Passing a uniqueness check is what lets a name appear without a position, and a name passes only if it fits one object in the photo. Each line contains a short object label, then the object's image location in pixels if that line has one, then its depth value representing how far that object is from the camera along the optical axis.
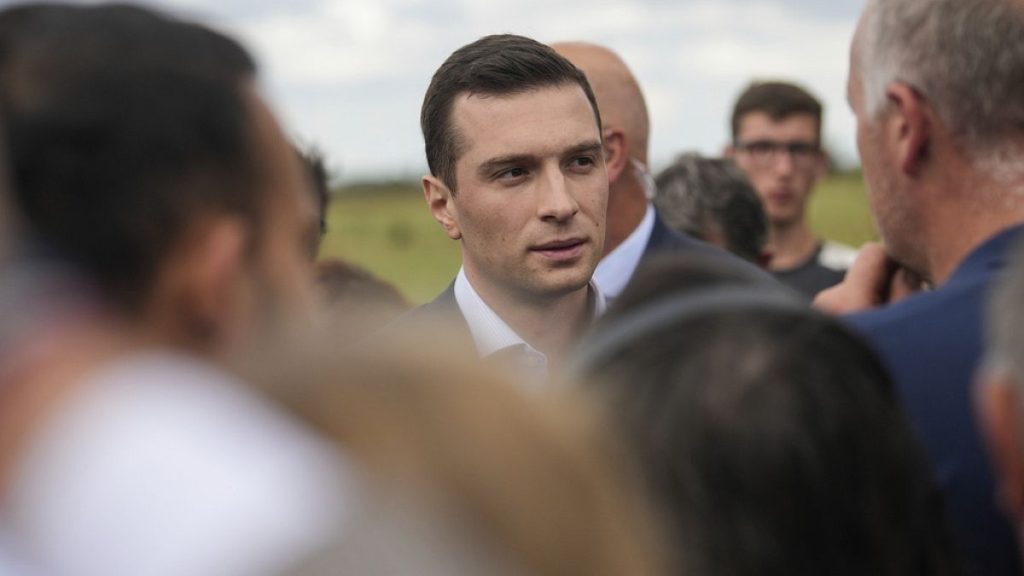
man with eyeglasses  7.40
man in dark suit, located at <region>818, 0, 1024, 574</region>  2.18
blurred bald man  4.91
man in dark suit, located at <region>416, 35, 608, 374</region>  3.93
